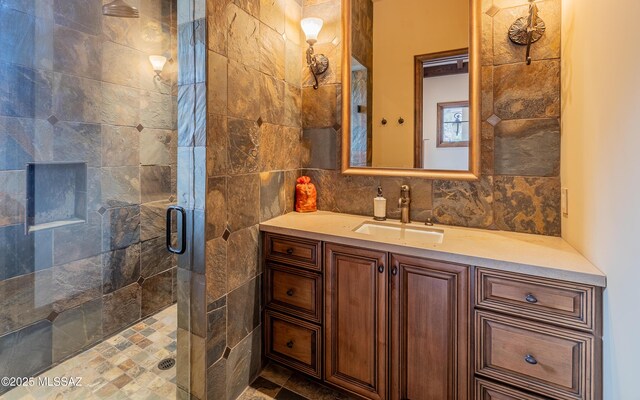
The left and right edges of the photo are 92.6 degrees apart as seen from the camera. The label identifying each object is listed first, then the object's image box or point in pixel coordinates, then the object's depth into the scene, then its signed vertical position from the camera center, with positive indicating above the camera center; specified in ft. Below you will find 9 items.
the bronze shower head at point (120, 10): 6.69 +4.20
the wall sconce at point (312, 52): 6.64 +3.24
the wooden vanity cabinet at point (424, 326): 3.83 -2.00
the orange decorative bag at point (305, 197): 7.22 -0.07
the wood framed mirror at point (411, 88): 5.77 +2.18
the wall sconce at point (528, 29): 5.15 +2.84
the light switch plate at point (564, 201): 4.92 -0.11
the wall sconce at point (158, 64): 7.88 +3.38
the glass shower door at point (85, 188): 5.66 +0.13
